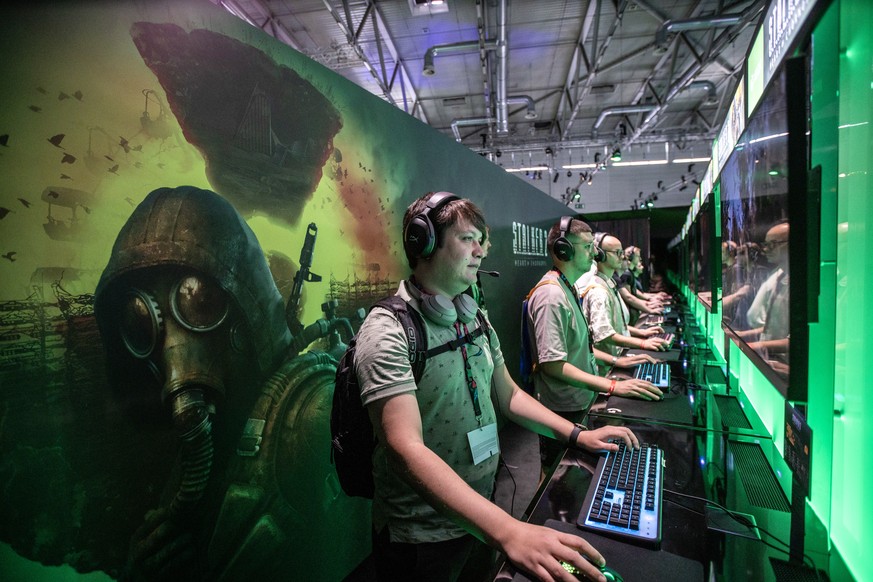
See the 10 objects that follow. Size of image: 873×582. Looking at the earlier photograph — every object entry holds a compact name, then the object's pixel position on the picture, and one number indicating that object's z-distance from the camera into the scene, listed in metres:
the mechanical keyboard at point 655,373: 2.31
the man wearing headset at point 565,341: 2.07
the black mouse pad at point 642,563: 0.85
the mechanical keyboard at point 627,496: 0.99
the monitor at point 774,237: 0.91
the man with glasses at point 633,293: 6.32
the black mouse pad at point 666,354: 3.00
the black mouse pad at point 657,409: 1.82
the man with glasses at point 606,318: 3.12
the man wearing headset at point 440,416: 0.91
